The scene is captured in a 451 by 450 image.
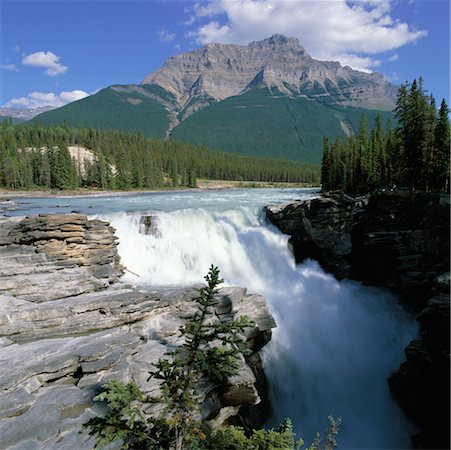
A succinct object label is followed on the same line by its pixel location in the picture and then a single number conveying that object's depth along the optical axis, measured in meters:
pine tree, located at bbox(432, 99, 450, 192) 37.81
